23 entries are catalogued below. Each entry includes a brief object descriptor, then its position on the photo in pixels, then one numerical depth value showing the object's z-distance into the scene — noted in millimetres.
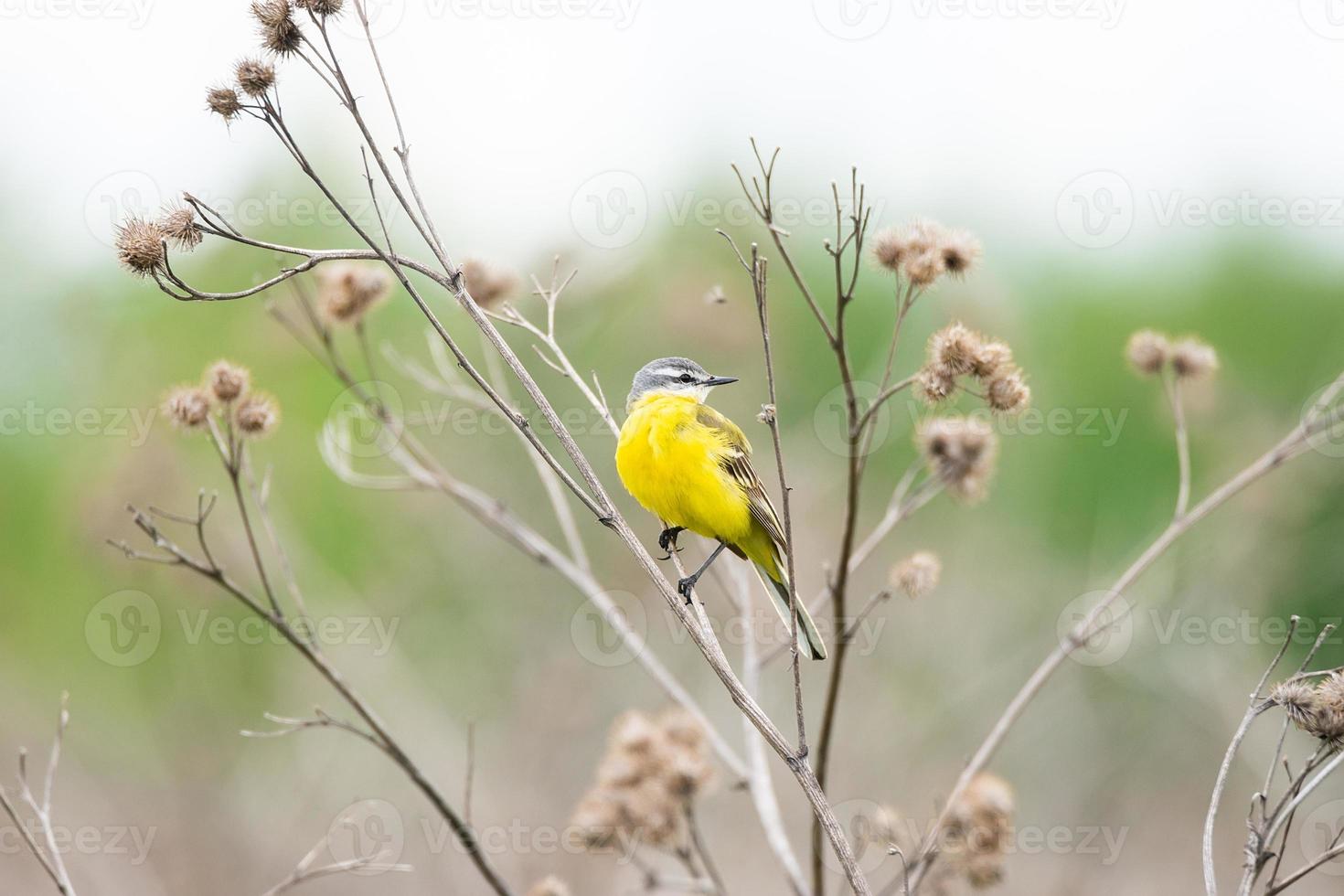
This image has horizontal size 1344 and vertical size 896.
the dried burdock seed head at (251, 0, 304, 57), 5773
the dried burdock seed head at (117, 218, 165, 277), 5328
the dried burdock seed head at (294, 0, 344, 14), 5687
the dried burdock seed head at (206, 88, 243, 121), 5742
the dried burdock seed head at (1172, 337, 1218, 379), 8172
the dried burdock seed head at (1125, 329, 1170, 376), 8234
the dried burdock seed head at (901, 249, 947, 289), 6645
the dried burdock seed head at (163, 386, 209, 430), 6941
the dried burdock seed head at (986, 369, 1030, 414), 6586
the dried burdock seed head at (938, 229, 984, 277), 6906
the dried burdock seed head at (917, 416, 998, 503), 7160
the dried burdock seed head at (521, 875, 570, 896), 7461
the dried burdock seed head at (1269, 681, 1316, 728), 4500
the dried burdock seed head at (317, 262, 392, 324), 8805
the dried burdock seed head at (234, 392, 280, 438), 7016
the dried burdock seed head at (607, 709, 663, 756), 7891
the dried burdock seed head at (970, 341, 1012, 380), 6578
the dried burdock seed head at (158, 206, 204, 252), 5457
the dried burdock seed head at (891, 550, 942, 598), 7426
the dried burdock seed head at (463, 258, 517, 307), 9352
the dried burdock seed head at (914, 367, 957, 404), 6473
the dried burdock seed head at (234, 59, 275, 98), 5633
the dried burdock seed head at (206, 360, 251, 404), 7000
